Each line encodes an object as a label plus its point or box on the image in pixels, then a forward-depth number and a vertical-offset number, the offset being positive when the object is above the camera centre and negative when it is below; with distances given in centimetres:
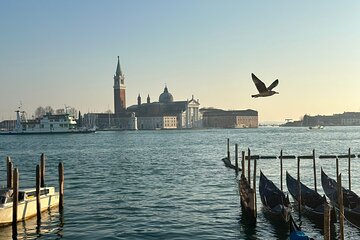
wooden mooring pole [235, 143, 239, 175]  3045 -225
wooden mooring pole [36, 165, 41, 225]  1635 -233
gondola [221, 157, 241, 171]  3412 -252
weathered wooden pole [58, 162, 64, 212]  1767 -218
